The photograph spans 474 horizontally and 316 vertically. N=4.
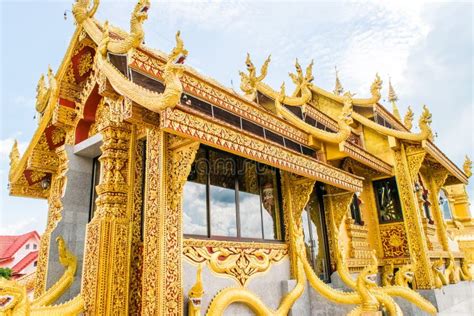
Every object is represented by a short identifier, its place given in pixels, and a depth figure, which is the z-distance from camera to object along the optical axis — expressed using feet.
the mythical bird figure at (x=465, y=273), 33.12
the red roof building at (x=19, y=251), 52.21
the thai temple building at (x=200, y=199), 12.51
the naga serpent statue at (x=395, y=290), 19.51
